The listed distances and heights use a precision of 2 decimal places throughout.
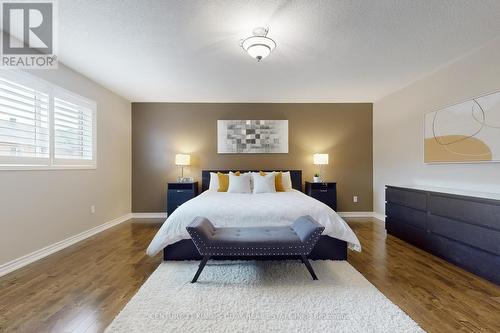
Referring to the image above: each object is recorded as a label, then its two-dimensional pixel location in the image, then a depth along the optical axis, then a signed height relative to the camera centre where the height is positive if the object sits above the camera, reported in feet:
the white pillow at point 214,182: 14.55 -0.94
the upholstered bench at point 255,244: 7.02 -2.30
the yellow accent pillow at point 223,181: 14.06 -0.85
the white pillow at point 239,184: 13.28 -0.97
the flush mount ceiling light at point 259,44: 7.88 +4.23
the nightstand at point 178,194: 14.90 -1.72
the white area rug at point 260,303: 5.27 -3.53
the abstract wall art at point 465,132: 8.69 +1.47
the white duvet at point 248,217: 8.43 -1.84
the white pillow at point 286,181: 14.51 -0.87
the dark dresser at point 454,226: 7.36 -2.23
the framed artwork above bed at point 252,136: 16.61 +2.20
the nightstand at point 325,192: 15.30 -1.63
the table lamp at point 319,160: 15.61 +0.47
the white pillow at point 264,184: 13.23 -0.96
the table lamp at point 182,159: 15.42 +0.52
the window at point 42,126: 8.11 +1.71
